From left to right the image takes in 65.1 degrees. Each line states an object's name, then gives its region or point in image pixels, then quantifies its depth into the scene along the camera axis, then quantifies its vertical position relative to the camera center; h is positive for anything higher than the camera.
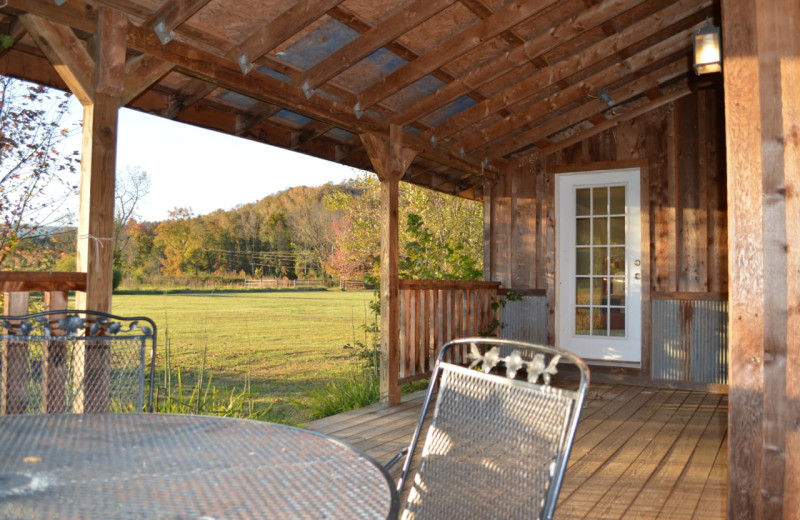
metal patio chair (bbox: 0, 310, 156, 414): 2.08 -0.33
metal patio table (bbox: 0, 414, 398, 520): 0.98 -0.36
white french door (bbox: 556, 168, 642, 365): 6.19 +0.14
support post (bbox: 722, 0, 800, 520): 2.03 +0.08
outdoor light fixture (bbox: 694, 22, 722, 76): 3.83 +1.42
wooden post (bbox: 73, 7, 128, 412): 2.78 +0.51
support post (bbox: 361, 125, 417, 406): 4.80 +0.18
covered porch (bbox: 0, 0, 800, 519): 2.08 +1.09
